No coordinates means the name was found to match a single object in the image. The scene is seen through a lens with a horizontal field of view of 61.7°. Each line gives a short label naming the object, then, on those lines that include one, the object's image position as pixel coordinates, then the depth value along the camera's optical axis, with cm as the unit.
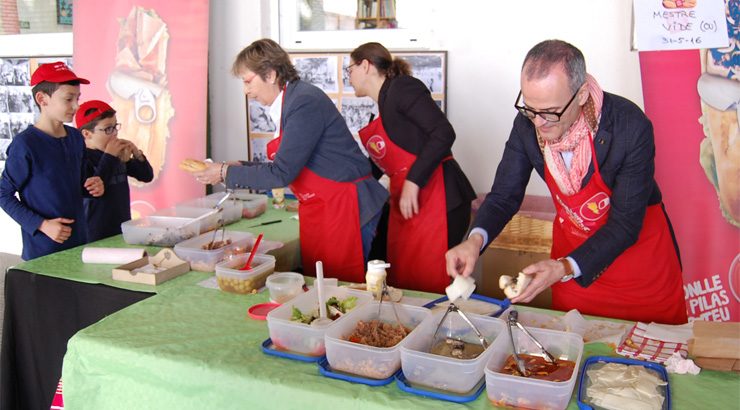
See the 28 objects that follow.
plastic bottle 197
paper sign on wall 285
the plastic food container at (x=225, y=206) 318
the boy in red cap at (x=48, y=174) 284
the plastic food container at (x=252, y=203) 332
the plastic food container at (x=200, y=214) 289
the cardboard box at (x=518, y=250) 342
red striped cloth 156
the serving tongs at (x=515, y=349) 142
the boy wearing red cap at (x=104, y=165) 325
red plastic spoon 220
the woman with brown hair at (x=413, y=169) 289
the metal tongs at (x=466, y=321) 159
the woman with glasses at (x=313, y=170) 248
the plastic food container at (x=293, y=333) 160
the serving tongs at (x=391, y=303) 168
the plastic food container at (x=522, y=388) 130
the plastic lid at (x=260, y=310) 188
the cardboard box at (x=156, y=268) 223
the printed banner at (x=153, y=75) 407
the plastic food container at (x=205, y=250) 237
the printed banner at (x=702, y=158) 286
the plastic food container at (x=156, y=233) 272
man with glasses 166
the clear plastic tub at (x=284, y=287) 200
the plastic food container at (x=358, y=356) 147
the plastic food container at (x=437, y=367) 139
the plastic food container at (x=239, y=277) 210
